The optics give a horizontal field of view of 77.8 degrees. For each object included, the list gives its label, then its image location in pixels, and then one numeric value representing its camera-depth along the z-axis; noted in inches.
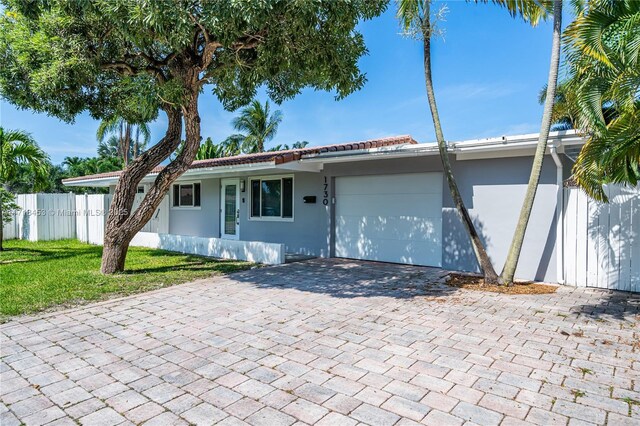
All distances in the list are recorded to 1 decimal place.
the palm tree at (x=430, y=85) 305.6
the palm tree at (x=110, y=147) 1422.2
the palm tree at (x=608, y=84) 184.7
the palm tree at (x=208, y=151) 1035.2
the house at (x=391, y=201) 322.7
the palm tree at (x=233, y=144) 1208.2
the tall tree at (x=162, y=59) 240.1
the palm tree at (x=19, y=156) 461.1
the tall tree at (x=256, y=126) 1202.6
